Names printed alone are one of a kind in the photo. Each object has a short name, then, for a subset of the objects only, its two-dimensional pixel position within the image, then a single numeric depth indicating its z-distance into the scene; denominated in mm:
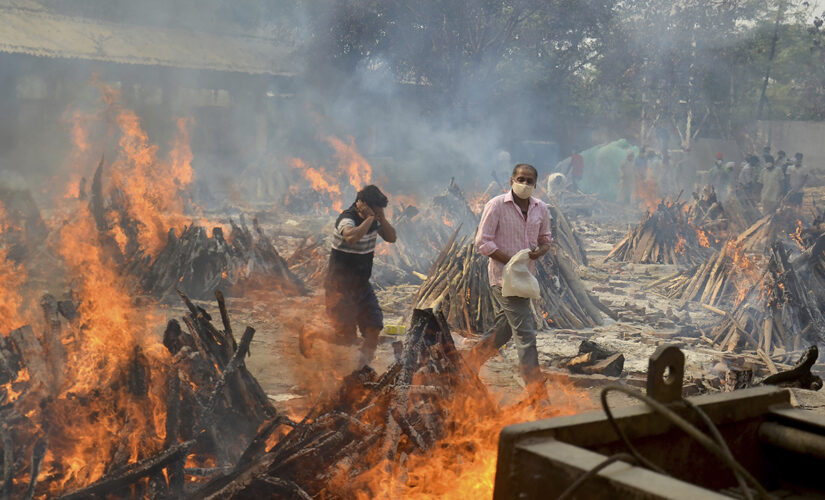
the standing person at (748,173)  19614
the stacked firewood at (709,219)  14614
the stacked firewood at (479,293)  8820
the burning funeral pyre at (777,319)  8508
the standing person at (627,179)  26656
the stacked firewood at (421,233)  12148
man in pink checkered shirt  5879
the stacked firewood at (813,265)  9289
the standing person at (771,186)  17783
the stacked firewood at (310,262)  11504
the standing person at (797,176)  18578
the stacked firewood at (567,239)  12922
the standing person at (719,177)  21469
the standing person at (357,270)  6531
